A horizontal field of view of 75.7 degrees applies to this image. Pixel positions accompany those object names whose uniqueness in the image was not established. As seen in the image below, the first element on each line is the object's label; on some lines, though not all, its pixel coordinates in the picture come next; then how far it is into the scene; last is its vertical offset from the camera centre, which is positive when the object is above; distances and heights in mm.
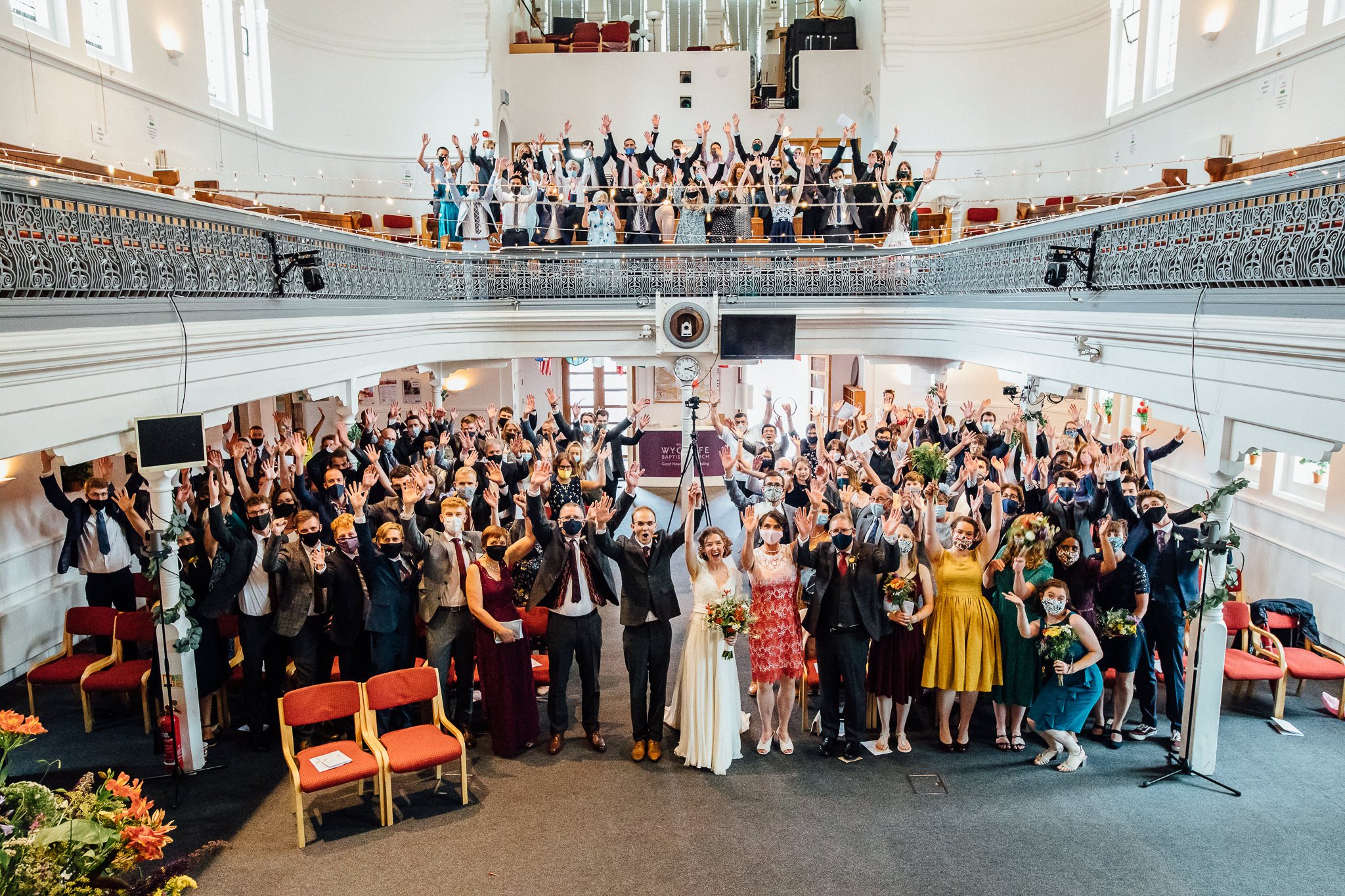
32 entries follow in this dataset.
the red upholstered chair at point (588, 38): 20250 +6160
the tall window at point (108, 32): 11586 +3670
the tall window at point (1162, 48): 14203 +4185
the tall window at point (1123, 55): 15305 +4406
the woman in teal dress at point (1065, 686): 6246 -2798
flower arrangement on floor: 2482 -1579
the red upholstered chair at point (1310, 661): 7367 -3086
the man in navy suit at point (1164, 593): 6801 -2279
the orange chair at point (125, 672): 7020 -2998
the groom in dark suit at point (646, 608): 6316 -2213
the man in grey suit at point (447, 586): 6535 -2121
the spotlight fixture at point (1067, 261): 7719 +384
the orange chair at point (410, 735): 5789 -2989
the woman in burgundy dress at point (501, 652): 6422 -2588
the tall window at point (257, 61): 15508 +4361
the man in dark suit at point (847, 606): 6391 -2221
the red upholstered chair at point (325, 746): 5508 -2919
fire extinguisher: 6198 -3117
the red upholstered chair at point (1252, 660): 7195 -3017
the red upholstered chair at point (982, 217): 17156 +1703
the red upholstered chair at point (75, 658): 7223 -3019
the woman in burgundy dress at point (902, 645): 6457 -2559
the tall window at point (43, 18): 10266 +3449
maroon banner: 17516 -2988
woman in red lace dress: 6441 -2258
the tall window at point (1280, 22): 11094 +3627
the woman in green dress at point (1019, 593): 6461 -2185
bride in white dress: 6223 -2667
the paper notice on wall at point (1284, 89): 11195 +2755
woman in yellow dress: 6512 -2420
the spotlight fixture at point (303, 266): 7914 +355
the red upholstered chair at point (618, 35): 20516 +6293
